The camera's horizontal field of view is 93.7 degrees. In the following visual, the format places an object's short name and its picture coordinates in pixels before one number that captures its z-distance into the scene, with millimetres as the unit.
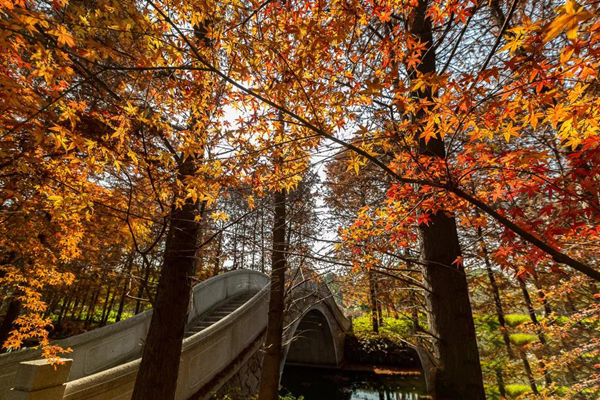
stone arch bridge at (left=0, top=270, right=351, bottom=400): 3003
